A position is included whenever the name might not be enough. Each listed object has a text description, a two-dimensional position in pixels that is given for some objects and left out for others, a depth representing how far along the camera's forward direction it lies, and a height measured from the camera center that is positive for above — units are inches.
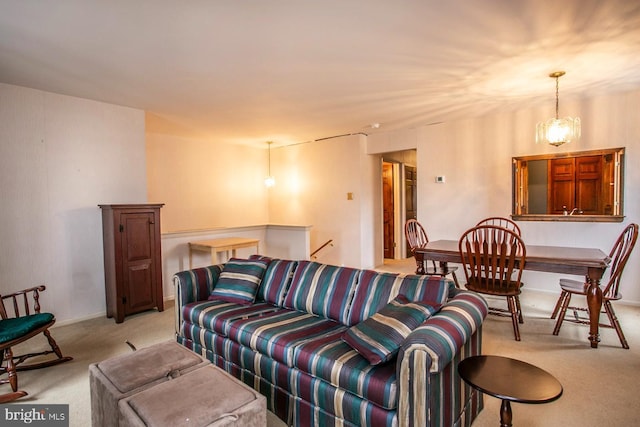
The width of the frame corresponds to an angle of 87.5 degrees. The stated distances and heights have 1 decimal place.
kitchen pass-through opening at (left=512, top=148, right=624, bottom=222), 155.6 +6.8
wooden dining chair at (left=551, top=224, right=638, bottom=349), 105.7 -30.8
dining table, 104.7 -21.2
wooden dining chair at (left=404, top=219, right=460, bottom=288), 146.0 -18.8
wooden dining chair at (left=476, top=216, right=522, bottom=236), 174.4 -12.0
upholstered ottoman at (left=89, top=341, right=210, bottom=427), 59.1 -32.0
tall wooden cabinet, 140.5 -22.4
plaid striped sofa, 55.9 -30.3
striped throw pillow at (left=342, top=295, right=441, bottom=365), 61.6 -25.0
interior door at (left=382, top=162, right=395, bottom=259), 273.7 -5.9
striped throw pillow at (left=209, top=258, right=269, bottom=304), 103.8 -24.4
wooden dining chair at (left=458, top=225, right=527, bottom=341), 110.6 -23.6
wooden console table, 173.5 -21.2
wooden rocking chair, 84.8 -33.9
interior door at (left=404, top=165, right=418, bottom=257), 283.9 +9.2
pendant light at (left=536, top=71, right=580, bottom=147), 130.0 +27.8
